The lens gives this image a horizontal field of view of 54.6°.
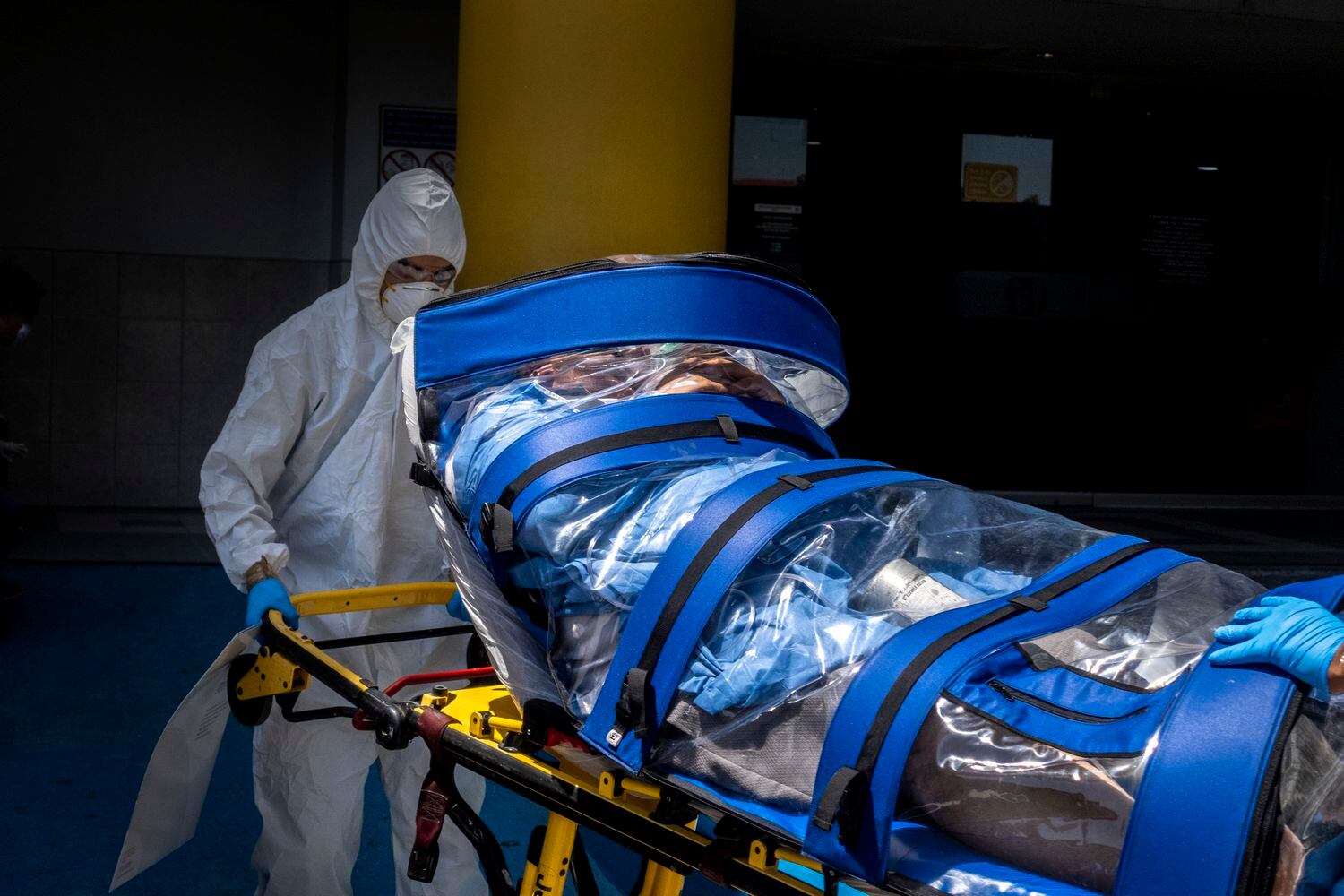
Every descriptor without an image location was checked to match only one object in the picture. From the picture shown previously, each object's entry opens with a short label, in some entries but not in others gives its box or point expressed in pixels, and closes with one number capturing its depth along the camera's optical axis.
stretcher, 1.50
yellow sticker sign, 8.12
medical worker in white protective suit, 2.56
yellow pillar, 3.80
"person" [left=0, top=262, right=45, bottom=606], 4.89
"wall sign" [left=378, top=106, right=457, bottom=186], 6.34
